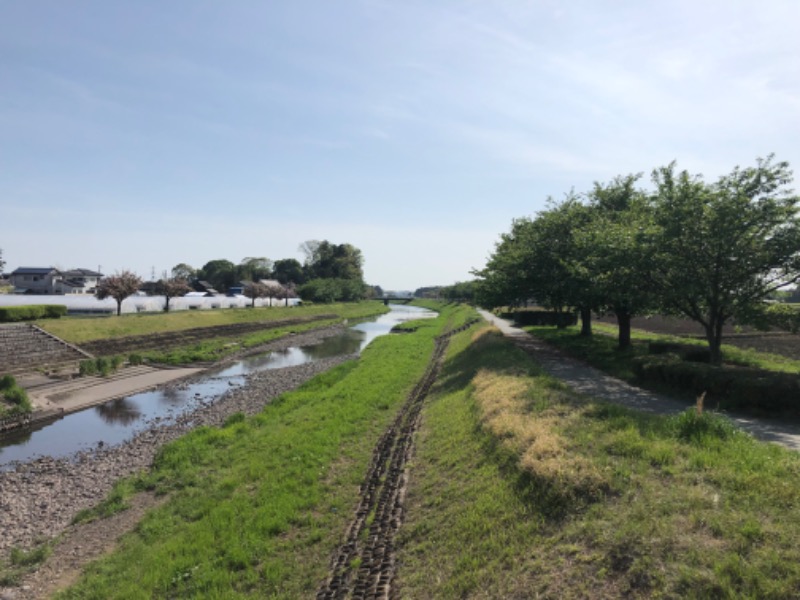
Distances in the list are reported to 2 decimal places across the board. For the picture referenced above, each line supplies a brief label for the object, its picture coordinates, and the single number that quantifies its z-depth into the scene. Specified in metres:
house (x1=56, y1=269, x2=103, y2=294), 90.91
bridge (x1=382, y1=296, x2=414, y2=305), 175.50
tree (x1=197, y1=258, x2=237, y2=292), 143.88
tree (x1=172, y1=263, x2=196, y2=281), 154.88
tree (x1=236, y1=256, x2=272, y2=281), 144.25
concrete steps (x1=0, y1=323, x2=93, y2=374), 27.52
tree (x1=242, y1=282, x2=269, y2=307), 84.19
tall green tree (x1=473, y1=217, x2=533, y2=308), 27.70
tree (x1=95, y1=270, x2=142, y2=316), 46.88
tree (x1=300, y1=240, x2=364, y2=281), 138.75
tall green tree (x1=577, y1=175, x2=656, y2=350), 17.38
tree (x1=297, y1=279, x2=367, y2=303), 108.44
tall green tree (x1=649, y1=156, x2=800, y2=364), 15.23
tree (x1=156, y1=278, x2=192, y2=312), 58.59
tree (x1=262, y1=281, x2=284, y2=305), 90.38
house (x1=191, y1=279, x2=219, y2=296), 120.57
